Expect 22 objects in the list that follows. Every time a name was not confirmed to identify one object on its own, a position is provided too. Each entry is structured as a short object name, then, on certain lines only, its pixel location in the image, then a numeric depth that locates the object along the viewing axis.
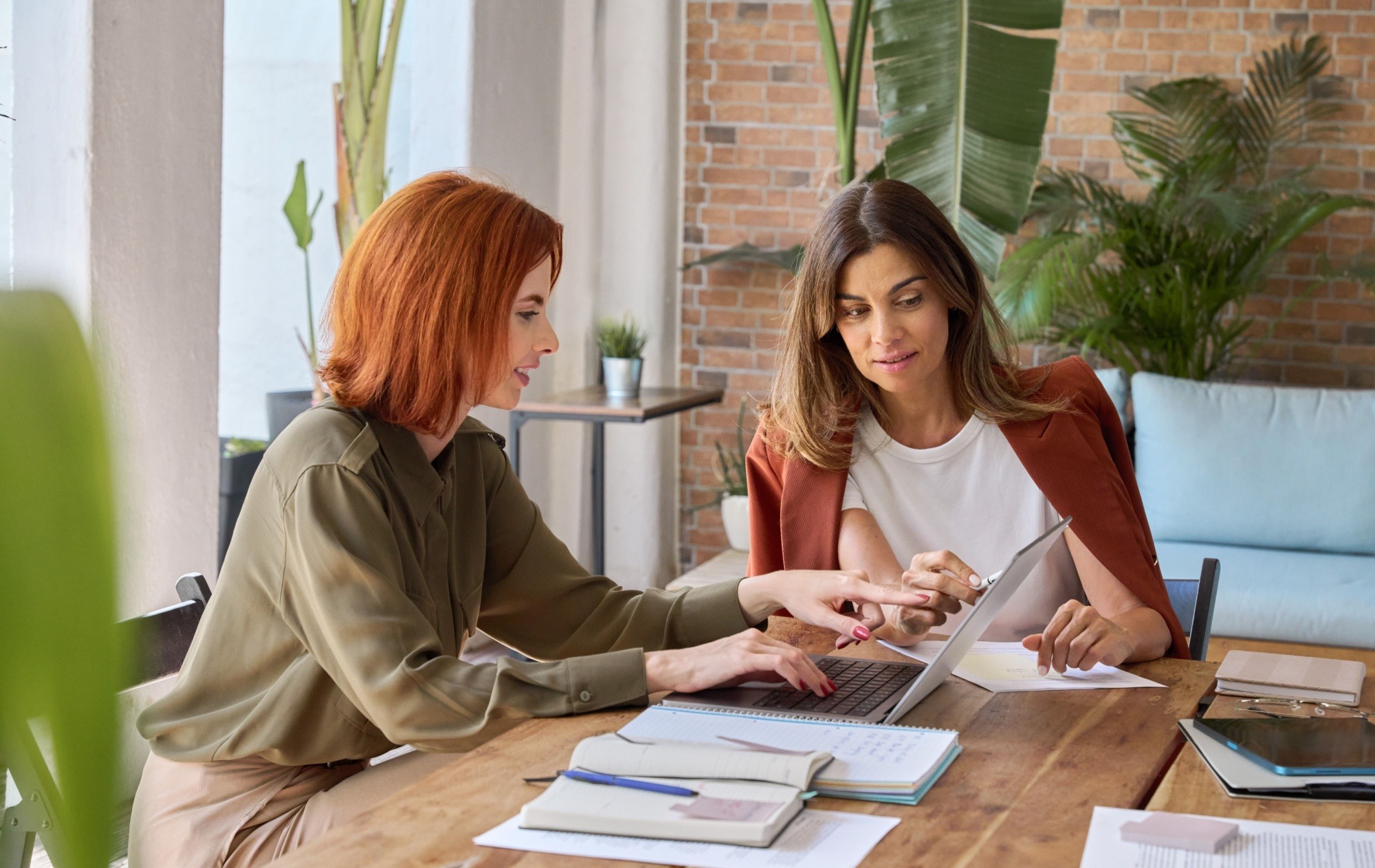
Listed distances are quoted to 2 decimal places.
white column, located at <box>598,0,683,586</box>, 5.05
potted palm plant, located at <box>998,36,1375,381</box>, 4.39
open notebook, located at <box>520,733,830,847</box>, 1.03
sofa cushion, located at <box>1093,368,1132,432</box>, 4.34
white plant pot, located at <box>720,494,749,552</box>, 4.74
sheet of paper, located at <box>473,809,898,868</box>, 0.99
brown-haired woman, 2.05
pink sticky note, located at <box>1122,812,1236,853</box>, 1.02
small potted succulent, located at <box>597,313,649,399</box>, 4.40
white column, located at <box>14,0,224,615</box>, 2.42
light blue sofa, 3.98
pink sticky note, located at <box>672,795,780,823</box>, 1.03
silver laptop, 1.36
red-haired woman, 1.35
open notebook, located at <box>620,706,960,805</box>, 1.14
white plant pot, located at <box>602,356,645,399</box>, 4.40
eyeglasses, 1.45
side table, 4.05
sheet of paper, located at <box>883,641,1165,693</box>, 1.54
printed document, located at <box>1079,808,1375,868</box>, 1.00
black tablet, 1.20
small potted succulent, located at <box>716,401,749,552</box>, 4.75
